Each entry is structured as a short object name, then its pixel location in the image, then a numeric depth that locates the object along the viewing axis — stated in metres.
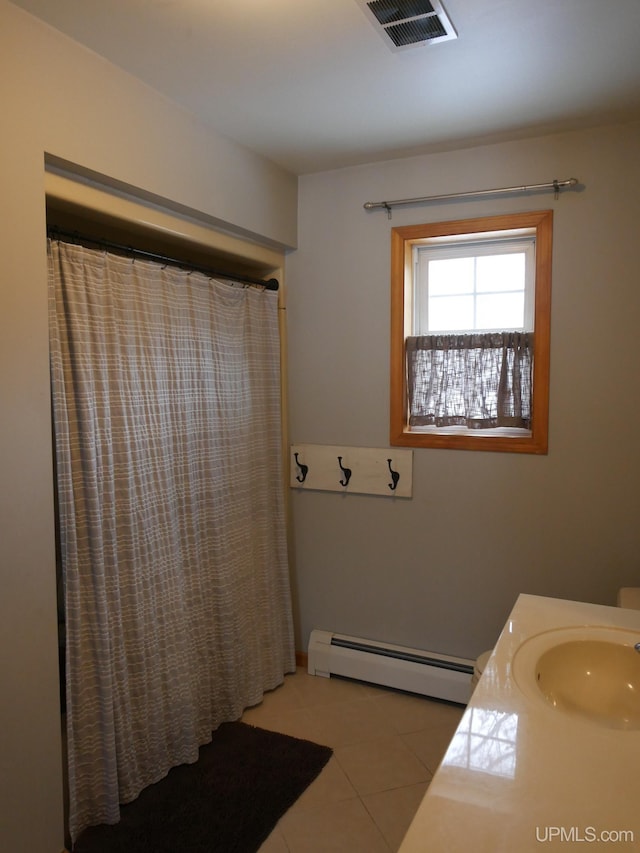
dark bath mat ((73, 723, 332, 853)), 1.88
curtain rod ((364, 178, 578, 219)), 2.35
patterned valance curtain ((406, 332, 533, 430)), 2.56
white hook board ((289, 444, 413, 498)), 2.77
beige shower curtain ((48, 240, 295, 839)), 1.84
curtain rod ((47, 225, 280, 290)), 1.82
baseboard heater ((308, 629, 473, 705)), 2.64
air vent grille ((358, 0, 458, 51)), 1.50
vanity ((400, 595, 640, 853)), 0.88
